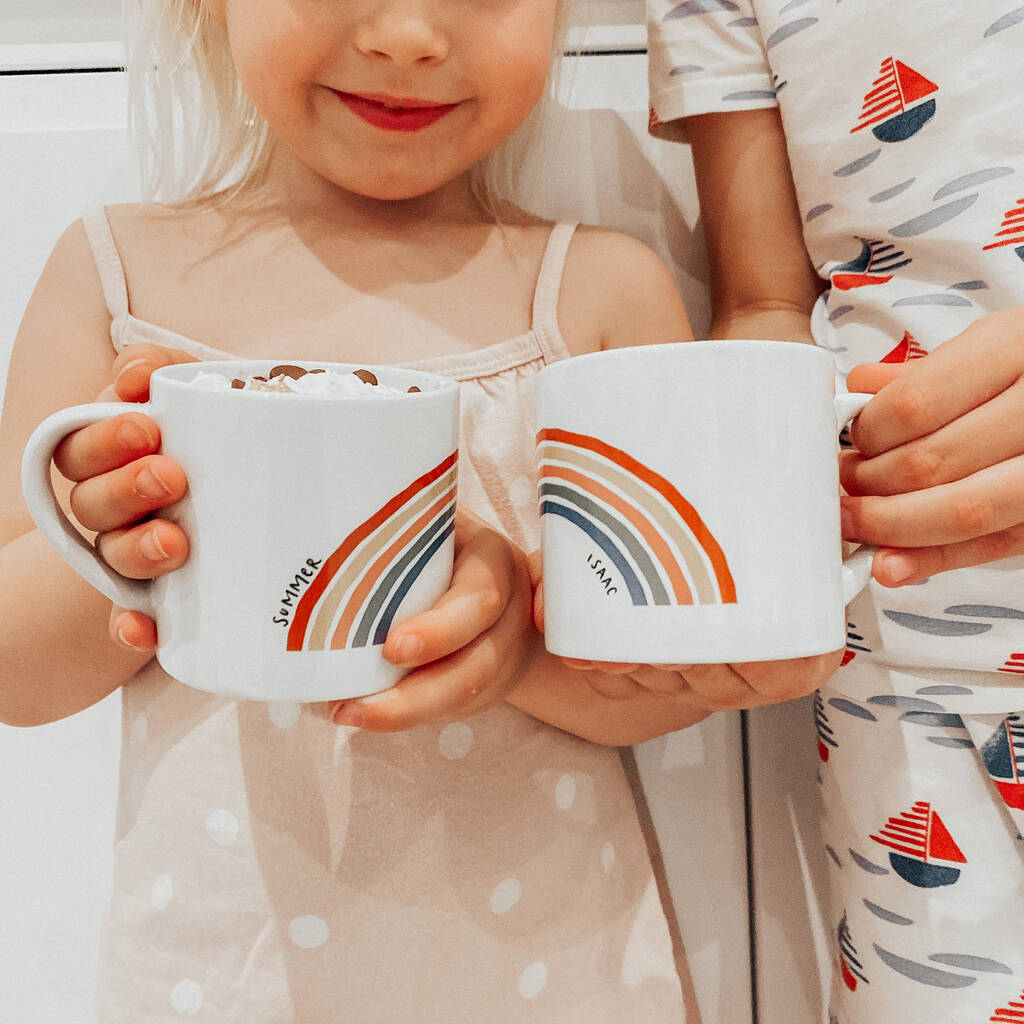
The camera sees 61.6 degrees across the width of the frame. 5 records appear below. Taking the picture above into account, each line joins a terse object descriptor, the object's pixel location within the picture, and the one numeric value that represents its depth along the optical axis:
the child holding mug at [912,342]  0.51
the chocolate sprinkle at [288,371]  0.39
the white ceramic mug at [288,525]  0.32
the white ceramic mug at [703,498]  0.33
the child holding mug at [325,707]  0.50
